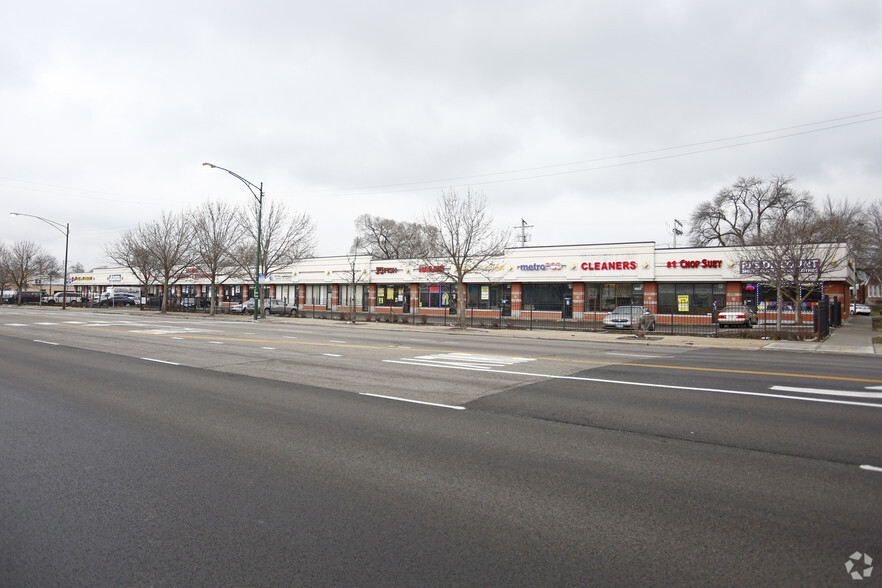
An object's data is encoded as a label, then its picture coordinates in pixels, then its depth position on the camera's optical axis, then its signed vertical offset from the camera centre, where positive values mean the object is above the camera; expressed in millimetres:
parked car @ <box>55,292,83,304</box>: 71175 +658
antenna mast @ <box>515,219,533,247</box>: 63472 +8453
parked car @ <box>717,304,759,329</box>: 29750 -987
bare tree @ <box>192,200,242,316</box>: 43312 +5452
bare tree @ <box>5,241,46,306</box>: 69875 +5794
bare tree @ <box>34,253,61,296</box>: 84938 +6309
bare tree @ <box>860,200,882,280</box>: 43662 +5009
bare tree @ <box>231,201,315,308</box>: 45750 +4795
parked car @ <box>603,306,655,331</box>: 27109 -951
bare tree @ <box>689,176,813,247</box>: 56281 +10140
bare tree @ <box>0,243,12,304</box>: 71812 +4884
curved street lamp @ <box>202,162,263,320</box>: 30023 +6627
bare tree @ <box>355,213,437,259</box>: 81500 +10406
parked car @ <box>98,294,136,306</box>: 62531 +184
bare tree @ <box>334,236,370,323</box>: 48200 +2562
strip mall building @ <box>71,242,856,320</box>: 34750 +1411
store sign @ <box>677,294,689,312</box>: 35906 -254
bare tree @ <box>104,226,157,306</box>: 48656 +4575
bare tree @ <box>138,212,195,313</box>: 46844 +5246
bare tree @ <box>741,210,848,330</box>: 24234 +2112
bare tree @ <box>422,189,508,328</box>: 28688 +3238
